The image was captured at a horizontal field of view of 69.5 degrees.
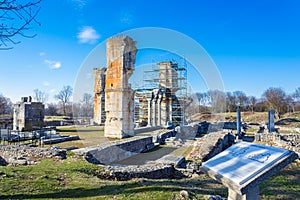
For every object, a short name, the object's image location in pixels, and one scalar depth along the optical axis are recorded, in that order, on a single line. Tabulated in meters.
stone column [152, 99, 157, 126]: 27.77
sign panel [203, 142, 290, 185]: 2.94
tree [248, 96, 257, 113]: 60.05
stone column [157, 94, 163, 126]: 27.70
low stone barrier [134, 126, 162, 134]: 19.80
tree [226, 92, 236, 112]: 56.14
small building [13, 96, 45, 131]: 19.09
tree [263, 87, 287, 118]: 46.06
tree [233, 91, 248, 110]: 62.44
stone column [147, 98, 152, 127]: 27.88
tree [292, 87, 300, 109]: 56.06
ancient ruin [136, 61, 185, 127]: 27.88
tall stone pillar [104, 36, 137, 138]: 14.78
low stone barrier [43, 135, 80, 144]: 12.94
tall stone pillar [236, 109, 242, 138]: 20.55
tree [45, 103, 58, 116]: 54.24
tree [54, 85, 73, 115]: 52.70
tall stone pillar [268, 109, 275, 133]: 22.72
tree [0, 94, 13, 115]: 47.23
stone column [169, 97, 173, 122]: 27.98
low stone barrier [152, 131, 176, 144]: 16.45
